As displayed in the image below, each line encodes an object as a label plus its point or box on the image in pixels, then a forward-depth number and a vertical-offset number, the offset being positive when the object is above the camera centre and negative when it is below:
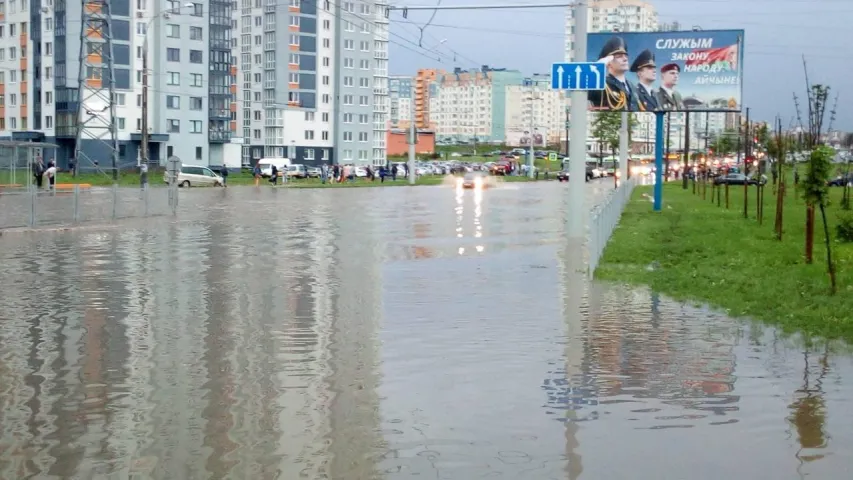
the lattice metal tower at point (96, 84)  85.94 +7.85
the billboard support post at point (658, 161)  40.41 +0.67
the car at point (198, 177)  73.25 -0.08
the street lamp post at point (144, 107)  56.09 +3.52
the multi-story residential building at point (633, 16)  136.38 +20.81
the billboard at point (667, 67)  39.69 +4.05
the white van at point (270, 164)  95.06 +1.11
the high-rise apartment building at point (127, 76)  93.56 +8.95
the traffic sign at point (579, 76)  25.47 +2.40
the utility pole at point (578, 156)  26.72 +0.55
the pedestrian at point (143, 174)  54.87 +0.07
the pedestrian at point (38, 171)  52.00 +0.18
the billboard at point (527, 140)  192.88 +6.72
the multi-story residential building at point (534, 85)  182.95 +16.08
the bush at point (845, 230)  25.19 -1.16
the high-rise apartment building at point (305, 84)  123.44 +10.78
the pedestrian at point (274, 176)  75.62 +0.01
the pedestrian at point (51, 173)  50.93 +0.06
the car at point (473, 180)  77.17 -0.18
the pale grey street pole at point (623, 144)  54.55 +1.76
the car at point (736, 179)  81.54 +0.01
